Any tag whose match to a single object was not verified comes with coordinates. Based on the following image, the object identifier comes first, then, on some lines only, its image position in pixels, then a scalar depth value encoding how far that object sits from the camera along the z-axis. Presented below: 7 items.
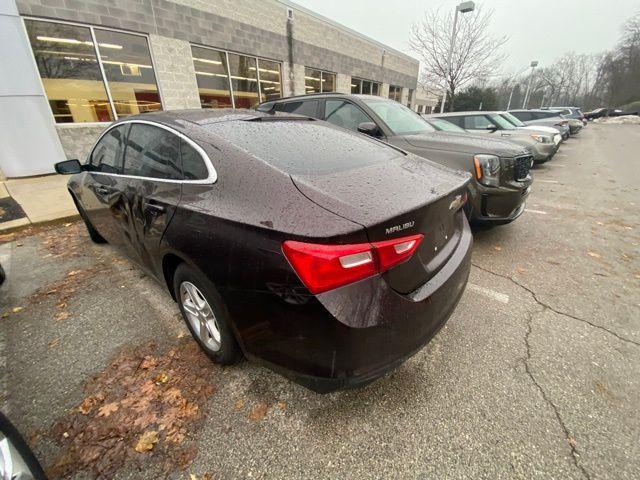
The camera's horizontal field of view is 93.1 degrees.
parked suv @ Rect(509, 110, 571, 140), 14.15
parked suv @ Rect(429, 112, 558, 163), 7.84
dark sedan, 1.33
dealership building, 6.77
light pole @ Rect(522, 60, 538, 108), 36.60
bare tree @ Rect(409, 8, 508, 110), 17.22
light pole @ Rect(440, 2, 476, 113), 14.06
